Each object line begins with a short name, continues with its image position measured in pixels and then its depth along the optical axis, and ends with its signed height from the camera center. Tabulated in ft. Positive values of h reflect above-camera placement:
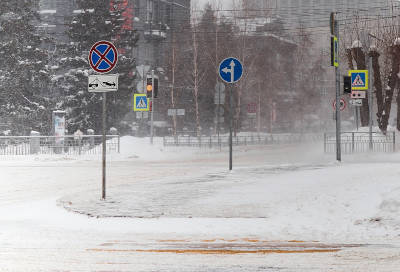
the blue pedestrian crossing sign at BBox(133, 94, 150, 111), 109.60 +5.35
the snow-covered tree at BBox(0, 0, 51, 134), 145.89 +14.99
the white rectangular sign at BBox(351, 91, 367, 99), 95.75 +6.08
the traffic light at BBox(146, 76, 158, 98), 108.06 +8.11
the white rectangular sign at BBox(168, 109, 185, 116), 132.26 +4.51
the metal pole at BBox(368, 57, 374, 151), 96.53 +5.09
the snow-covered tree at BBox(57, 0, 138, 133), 154.71 +17.24
